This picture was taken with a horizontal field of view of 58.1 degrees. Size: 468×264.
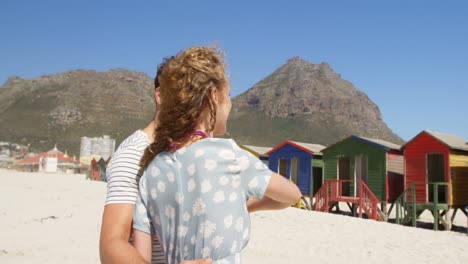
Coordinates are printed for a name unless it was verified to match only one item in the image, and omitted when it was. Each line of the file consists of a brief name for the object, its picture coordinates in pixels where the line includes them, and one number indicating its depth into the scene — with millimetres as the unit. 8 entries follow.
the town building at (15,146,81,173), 68938
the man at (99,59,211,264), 1397
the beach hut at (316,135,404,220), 19234
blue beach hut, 23734
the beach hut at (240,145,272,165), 28000
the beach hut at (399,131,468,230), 16812
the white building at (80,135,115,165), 84206
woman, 1428
